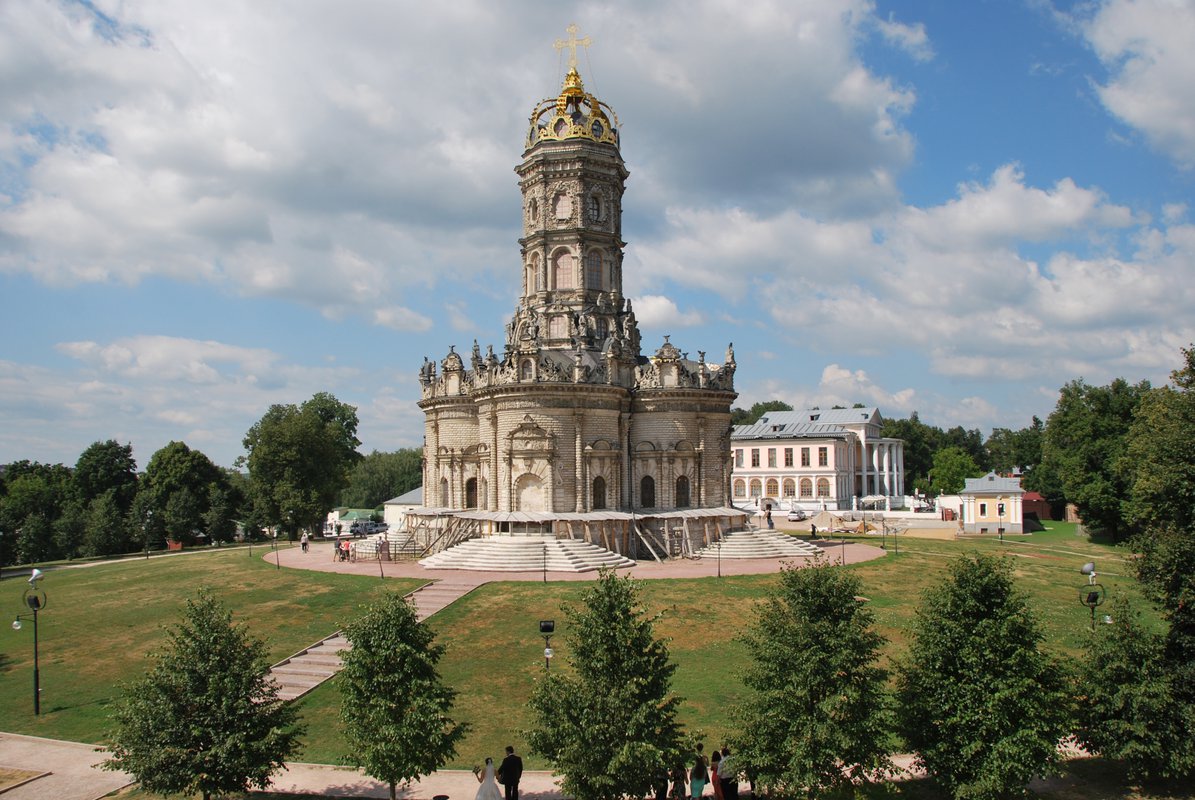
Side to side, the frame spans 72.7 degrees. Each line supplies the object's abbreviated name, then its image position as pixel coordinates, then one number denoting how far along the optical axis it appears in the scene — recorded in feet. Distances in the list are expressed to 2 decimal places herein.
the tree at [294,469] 204.95
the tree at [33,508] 202.18
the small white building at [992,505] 220.43
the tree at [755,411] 436.35
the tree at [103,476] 248.11
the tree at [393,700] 52.08
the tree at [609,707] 49.65
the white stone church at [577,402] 148.15
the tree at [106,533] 201.05
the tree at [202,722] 50.70
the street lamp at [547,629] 62.80
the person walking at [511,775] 54.34
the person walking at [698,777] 53.26
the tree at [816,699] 50.29
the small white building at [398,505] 229.66
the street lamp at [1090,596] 65.31
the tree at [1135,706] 56.08
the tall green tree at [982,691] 51.21
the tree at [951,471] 307.17
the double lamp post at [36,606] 76.69
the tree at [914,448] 358.02
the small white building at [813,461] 256.93
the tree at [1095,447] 195.62
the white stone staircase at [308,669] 80.38
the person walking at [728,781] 53.52
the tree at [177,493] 218.79
